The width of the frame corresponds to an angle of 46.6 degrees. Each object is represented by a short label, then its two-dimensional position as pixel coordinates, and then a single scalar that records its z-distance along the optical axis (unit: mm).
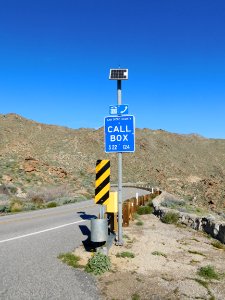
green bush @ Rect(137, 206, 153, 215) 13733
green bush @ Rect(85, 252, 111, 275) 5399
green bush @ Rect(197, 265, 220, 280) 5461
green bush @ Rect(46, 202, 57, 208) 18088
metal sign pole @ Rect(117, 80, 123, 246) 7477
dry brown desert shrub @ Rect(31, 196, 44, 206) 19599
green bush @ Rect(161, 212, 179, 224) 11158
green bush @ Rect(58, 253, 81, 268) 5827
